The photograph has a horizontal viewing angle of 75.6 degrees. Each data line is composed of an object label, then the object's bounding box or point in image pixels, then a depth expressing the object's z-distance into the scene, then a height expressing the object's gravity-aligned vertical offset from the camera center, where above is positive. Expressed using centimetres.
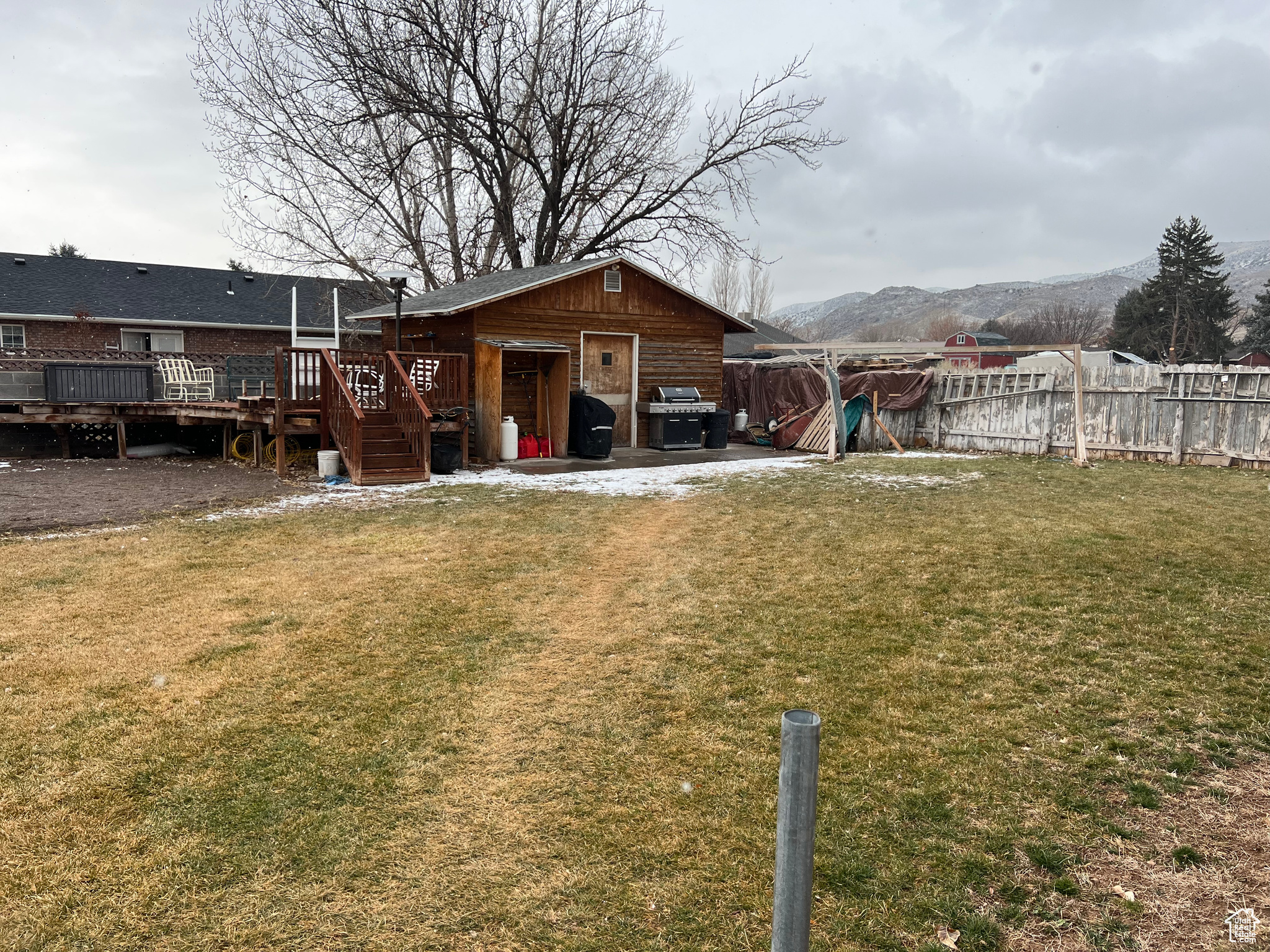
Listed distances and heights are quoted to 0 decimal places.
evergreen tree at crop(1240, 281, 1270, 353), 5747 +556
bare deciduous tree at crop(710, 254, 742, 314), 5381 +720
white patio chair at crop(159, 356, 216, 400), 1922 +41
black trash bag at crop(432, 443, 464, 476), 1307 -95
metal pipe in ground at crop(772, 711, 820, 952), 182 -97
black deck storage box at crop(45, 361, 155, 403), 1474 +25
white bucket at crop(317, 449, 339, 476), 1241 -97
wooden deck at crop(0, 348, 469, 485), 1234 -19
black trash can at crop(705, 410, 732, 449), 1814 -65
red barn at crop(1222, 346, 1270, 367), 5197 +312
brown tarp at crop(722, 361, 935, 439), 1800 +33
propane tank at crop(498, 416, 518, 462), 1495 -76
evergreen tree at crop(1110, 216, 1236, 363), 5403 +668
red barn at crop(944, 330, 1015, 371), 5538 +503
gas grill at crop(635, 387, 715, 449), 1725 -35
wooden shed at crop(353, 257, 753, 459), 1522 +127
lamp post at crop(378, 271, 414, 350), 1345 +199
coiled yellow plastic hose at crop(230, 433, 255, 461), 1532 -96
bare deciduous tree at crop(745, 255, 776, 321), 5516 +696
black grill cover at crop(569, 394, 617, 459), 1552 -49
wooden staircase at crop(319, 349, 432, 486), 1214 -31
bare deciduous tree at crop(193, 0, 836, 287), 2102 +748
